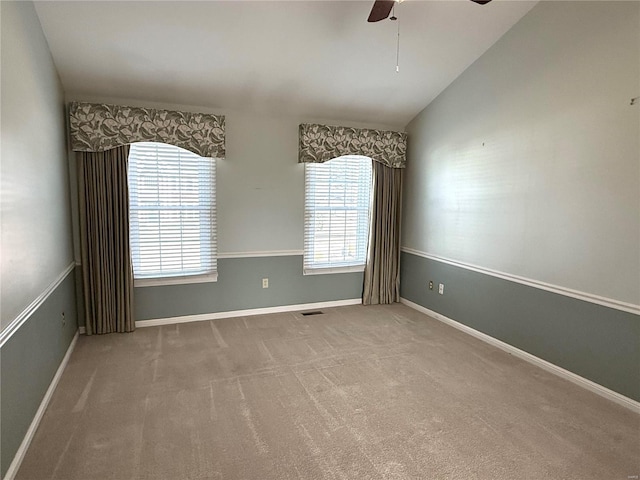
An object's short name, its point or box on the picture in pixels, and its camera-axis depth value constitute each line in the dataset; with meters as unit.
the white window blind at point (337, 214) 4.37
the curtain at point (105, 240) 3.41
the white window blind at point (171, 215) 3.62
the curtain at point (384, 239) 4.56
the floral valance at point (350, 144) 4.14
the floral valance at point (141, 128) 3.30
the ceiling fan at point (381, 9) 2.12
